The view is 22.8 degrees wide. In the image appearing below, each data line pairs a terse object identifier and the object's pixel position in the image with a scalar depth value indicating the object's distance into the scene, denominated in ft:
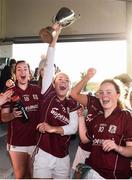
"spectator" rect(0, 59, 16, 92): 15.56
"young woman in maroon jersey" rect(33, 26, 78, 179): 6.95
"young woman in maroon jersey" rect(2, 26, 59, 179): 8.25
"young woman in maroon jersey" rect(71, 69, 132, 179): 5.70
